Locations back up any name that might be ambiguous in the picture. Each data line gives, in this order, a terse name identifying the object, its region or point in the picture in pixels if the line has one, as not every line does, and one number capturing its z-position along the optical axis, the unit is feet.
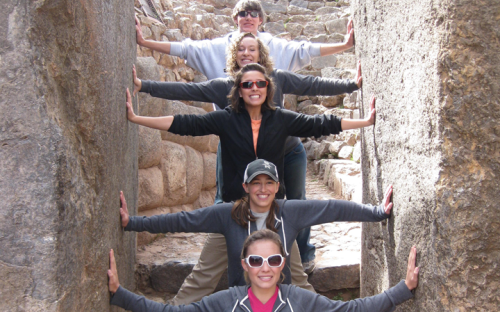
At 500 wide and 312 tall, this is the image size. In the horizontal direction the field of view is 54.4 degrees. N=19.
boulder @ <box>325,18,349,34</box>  35.24
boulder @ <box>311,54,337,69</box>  29.81
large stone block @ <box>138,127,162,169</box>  11.86
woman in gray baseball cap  7.04
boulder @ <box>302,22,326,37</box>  36.11
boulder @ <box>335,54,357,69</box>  29.32
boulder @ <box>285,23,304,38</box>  36.48
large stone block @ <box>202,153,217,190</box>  15.34
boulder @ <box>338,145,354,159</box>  21.39
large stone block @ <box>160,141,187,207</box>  13.20
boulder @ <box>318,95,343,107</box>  26.43
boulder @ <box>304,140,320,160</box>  24.20
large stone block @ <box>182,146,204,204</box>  14.34
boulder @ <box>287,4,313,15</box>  40.81
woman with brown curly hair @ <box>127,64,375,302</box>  7.81
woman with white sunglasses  6.11
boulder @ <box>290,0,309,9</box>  42.42
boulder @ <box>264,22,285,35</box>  36.76
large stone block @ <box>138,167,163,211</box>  12.11
